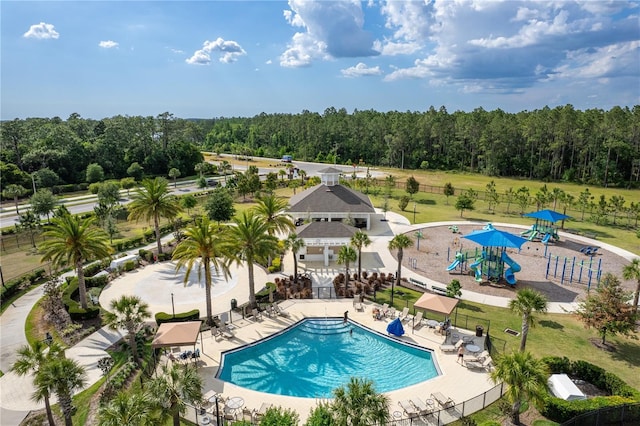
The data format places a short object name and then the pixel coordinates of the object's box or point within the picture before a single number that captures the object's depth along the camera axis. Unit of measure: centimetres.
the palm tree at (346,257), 3472
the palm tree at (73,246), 3044
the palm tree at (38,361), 1742
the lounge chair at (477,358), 2458
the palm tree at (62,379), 1709
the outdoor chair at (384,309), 3091
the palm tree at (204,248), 2859
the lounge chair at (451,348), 2592
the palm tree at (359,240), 3544
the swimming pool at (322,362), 2369
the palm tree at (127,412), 1512
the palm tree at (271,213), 3922
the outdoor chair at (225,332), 2763
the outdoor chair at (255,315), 3022
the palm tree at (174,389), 1661
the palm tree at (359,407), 1559
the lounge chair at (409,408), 1991
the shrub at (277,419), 1609
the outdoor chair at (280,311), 3106
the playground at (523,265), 3673
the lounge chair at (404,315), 3011
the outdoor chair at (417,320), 2933
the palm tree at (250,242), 3091
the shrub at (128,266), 3962
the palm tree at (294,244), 3556
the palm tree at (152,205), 4281
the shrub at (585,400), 1958
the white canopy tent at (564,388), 2047
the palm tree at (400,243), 3445
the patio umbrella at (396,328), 2773
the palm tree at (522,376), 1788
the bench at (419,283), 3597
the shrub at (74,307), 2991
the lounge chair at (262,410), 1981
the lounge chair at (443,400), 2055
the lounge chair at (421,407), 2027
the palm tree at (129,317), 2444
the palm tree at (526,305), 2388
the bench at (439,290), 3456
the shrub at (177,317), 2905
